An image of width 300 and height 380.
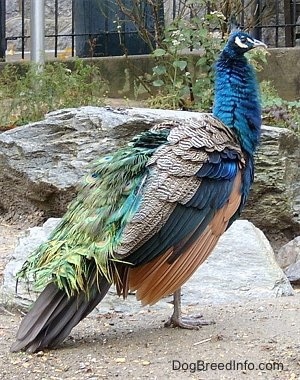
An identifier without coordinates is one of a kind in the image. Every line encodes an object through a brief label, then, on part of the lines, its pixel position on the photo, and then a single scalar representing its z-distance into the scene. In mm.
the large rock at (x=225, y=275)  5098
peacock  4012
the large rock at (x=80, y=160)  7012
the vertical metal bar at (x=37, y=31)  9211
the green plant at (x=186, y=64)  8461
